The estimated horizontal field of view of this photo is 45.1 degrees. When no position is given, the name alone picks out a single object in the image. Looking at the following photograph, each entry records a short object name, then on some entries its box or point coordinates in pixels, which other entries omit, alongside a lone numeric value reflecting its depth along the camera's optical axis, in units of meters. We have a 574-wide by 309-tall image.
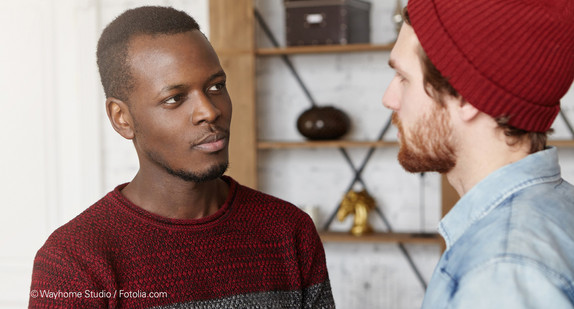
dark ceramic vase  3.88
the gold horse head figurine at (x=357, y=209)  3.94
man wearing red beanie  0.98
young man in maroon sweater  1.46
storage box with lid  3.75
